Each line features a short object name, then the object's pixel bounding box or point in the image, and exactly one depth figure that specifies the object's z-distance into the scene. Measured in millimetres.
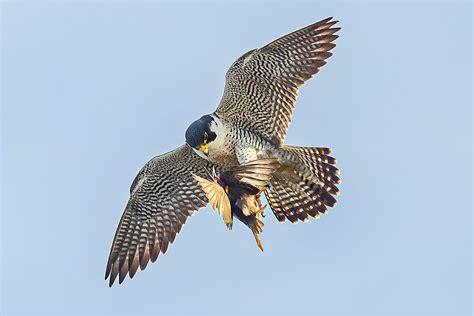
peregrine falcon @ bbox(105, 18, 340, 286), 20719
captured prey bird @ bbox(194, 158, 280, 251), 18891
